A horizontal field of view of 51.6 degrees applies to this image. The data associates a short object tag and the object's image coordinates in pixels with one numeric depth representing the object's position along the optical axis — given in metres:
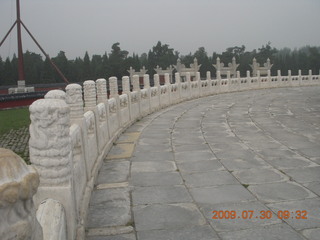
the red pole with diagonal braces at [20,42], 31.50
